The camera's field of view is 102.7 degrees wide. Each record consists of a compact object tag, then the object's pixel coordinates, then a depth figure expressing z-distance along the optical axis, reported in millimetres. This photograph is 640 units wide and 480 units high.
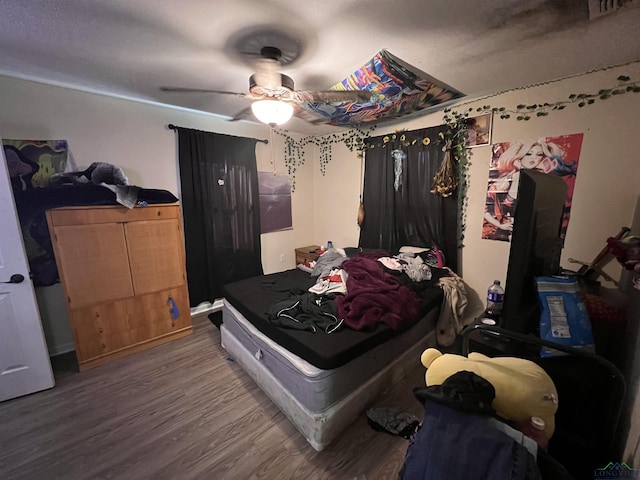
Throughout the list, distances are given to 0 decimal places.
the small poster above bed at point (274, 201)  3652
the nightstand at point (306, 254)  3760
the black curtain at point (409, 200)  2734
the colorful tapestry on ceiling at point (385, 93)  1850
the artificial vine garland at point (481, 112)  1864
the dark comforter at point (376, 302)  1763
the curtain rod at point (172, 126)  2790
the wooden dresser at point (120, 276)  2072
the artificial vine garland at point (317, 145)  3532
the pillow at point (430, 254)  2719
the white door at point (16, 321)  1746
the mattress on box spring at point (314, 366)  1498
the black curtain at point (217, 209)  2979
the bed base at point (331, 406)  1500
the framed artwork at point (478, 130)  2430
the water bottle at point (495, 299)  1774
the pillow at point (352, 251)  3055
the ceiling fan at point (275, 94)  1718
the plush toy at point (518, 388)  802
